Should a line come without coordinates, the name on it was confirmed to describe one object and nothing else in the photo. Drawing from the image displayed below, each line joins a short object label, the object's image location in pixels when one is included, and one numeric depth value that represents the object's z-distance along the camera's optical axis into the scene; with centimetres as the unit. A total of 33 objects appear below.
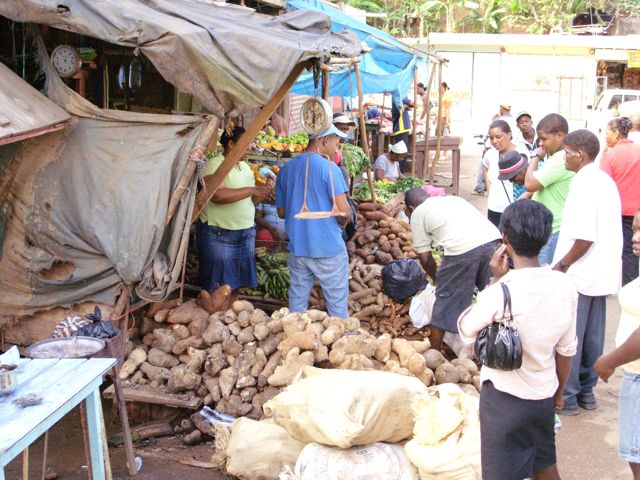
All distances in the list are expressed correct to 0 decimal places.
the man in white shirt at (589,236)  507
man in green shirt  582
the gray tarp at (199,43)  480
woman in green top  630
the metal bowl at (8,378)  343
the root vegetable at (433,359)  543
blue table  310
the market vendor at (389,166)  1231
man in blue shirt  621
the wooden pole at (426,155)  1363
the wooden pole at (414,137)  1271
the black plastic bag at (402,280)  713
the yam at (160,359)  545
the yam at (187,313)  583
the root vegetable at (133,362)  534
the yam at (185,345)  550
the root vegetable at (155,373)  536
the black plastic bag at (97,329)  441
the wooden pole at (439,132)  1332
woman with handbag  320
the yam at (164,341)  555
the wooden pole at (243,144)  563
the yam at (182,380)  525
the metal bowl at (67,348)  417
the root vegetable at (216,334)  551
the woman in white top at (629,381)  345
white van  2021
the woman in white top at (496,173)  752
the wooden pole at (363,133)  952
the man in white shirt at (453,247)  606
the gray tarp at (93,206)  505
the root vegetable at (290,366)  508
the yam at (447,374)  529
